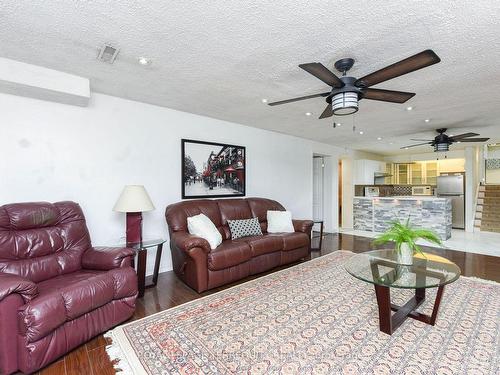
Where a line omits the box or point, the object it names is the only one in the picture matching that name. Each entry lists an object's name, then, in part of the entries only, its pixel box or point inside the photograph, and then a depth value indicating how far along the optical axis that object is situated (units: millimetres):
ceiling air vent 2102
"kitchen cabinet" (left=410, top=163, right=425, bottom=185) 8844
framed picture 3943
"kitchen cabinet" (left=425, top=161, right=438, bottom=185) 8602
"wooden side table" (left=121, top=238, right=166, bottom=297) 2781
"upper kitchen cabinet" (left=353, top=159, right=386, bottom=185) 7582
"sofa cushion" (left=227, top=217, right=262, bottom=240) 3785
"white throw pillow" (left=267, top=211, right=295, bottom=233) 4195
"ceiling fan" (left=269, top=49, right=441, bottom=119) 1854
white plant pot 2461
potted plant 2357
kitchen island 5807
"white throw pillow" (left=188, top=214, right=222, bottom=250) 3162
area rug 1732
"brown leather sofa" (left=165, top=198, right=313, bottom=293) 2934
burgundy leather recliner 1629
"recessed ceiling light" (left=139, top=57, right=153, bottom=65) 2267
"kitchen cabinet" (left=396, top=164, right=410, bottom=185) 9097
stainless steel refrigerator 7129
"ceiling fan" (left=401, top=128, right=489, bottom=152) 4668
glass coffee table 2061
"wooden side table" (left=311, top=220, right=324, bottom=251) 4837
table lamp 2873
